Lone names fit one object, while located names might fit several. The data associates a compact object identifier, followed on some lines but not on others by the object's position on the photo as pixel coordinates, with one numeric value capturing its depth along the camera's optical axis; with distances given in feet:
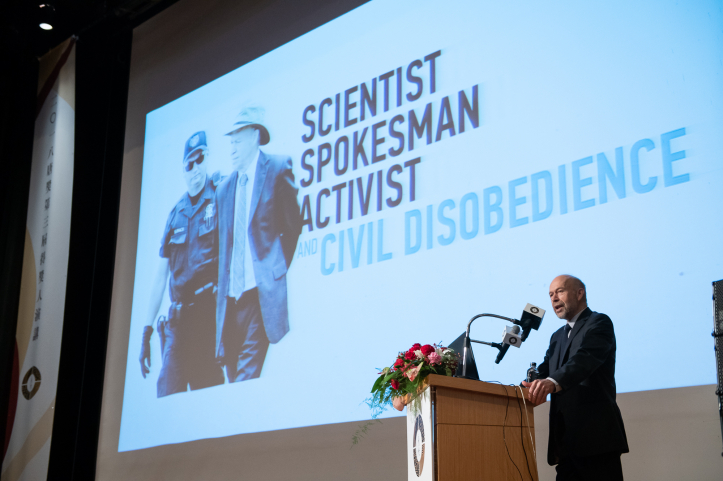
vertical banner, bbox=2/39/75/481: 17.80
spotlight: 19.81
